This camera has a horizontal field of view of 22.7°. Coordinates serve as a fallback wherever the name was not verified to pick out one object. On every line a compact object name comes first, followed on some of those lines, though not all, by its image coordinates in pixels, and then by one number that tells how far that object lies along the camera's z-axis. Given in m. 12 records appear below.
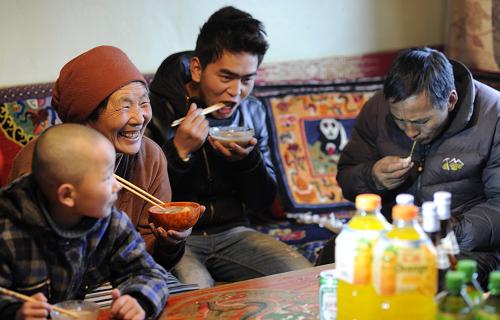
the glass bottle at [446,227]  2.32
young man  3.16
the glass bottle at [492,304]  2.10
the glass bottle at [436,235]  2.29
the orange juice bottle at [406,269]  2.19
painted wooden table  2.46
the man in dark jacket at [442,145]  2.97
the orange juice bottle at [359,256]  2.25
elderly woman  2.75
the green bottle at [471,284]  2.16
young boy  2.34
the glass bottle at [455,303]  2.13
